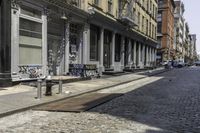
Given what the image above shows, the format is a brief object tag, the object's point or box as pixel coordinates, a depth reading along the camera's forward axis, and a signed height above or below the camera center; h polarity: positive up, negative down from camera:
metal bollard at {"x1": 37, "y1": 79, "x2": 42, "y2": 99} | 8.48 -0.92
